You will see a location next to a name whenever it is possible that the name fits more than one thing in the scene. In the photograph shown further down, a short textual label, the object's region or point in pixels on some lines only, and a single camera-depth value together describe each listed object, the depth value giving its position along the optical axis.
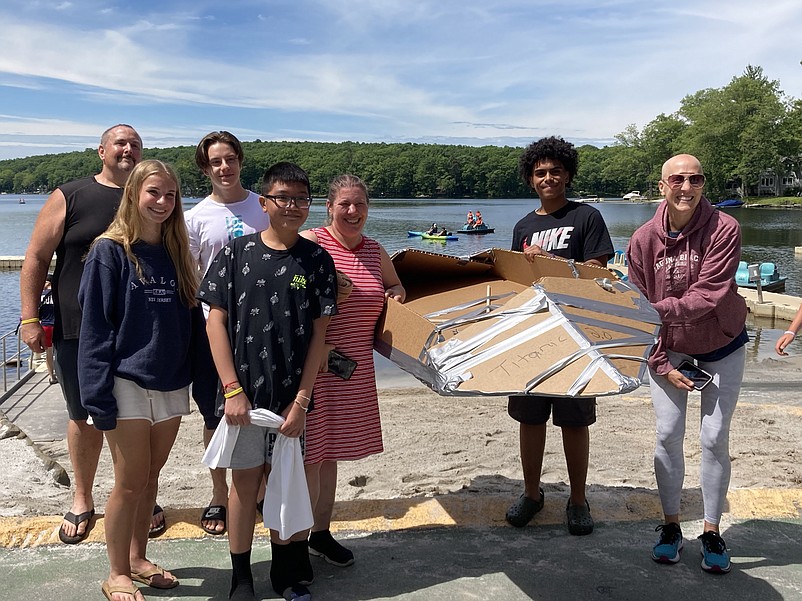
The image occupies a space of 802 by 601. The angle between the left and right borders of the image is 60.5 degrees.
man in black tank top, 3.21
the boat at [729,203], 77.31
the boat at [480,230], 46.53
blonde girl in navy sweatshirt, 2.65
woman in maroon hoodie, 3.09
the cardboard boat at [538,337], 2.53
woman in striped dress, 2.99
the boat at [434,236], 40.66
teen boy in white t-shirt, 3.52
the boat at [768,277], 18.87
